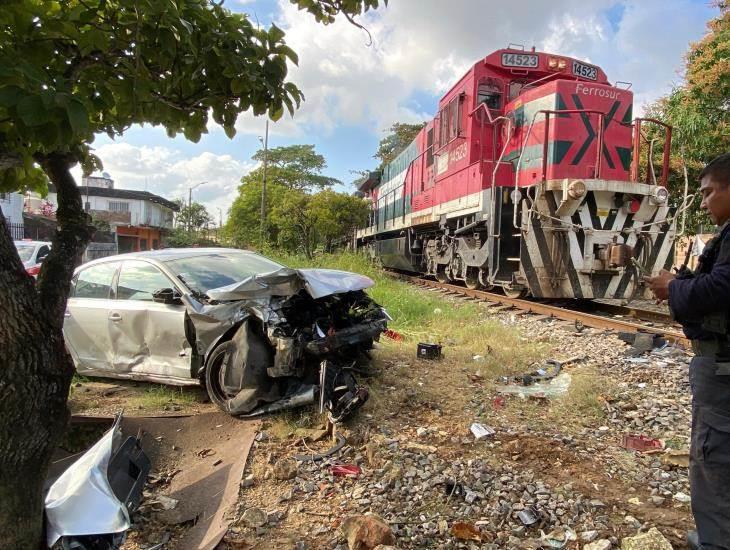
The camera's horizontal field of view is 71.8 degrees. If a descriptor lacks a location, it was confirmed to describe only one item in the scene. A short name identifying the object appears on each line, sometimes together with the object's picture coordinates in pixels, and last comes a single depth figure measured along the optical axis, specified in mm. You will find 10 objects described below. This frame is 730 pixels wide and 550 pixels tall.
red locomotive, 7574
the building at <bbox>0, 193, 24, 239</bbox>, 24375
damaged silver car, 3934
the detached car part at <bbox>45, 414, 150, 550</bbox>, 2337
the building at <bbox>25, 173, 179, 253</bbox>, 40219
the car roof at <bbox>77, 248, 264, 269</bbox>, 5012
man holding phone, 1949
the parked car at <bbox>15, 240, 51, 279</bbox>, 10305
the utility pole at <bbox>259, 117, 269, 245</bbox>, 24288
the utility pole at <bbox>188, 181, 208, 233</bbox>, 42875
